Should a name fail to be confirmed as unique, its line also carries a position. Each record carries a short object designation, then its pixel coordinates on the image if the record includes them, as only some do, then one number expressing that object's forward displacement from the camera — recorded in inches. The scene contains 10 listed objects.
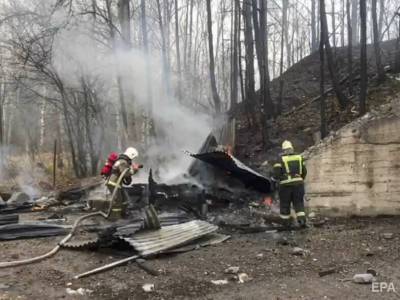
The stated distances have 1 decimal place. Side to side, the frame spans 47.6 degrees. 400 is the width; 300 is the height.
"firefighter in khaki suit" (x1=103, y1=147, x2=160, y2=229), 354.6
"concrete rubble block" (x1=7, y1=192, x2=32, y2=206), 452.4
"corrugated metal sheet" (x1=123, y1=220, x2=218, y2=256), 247.1
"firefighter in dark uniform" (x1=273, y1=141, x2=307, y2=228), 315.3
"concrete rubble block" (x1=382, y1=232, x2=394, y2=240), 275.4
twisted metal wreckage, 256.8
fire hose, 230.1
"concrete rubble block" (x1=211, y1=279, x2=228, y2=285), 208.7
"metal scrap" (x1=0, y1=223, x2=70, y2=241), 300.8
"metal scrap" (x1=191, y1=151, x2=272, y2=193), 358.9
